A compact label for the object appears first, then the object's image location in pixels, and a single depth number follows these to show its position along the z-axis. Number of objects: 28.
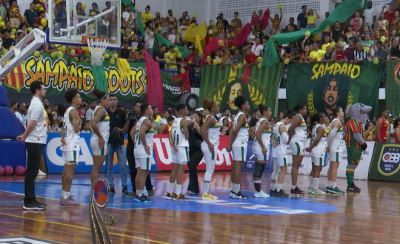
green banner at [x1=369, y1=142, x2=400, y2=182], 17.83
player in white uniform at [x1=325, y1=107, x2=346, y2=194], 13.93
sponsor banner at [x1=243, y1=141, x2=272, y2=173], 20.20
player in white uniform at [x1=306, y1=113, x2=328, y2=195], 13.70
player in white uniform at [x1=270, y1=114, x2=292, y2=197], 12.97
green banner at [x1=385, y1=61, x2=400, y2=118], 21.23
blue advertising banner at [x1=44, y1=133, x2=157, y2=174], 16.42
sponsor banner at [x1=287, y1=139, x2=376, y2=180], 18.52
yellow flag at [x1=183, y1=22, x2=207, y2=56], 28.17
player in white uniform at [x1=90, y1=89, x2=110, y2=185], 11.16
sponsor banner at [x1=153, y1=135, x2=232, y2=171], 18.28
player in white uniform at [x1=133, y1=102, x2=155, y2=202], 11.05
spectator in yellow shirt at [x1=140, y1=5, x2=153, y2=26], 28.02
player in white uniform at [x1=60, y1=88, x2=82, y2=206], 10.34
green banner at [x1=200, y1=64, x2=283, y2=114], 24.89
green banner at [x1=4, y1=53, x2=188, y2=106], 21.39
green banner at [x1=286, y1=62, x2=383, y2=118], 21.97
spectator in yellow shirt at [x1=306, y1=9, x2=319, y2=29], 26.39
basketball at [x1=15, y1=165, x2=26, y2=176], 15.59
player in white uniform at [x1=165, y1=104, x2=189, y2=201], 11.57
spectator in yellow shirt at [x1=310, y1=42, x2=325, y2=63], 23.38
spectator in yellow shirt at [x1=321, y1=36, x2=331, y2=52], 23.76
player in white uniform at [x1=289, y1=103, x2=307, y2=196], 13.36
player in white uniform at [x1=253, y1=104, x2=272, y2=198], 12.59
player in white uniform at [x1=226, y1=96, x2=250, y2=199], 12.23
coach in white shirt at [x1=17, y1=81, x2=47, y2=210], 9.67
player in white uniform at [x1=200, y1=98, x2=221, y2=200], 12.00
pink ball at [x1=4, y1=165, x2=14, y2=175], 15.39
